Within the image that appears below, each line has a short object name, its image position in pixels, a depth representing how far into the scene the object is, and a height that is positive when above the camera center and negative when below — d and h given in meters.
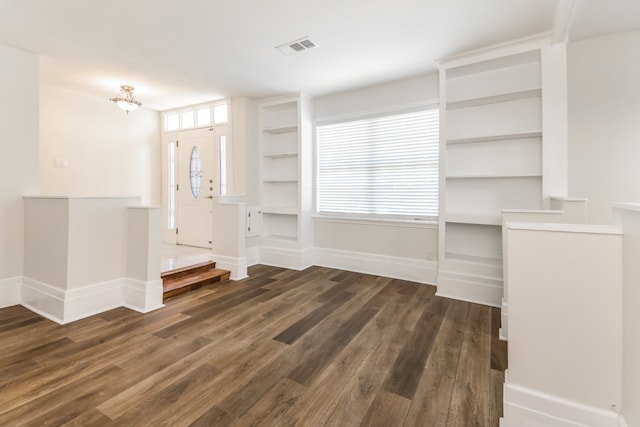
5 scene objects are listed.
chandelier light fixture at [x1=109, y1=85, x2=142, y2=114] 4.02 +1.55
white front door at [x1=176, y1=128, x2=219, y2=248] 5.14 +0.53
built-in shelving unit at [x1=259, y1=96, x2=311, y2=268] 4.60 +0.62
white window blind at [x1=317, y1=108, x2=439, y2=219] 3.91 +0.69
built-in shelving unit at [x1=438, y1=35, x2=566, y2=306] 3.13 +0.66
